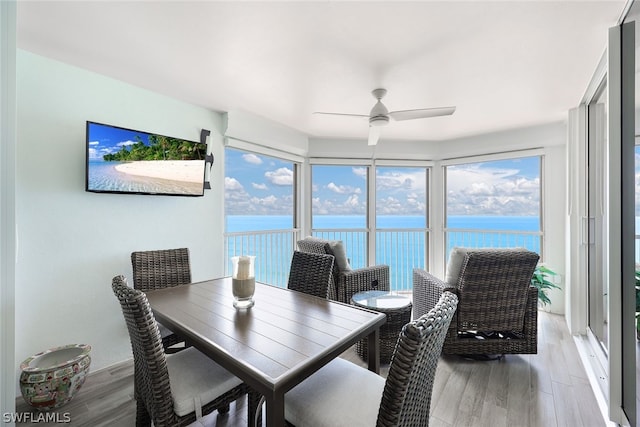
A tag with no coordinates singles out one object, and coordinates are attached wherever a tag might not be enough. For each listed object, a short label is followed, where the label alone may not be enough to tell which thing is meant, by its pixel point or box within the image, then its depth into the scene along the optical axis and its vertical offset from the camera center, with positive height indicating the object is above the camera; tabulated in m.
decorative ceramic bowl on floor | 1.67 -1.05
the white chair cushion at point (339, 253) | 2.71 -0.38
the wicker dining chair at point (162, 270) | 2.14 -0.46
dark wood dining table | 1.00 -0.56
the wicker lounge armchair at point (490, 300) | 2.13 -0.69
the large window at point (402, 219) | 4.66 -0.05
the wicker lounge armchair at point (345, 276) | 2.65 -0.60
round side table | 2.28 -0.89
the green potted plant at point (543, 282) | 3.27 -0.81
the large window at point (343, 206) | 4.53 +0.17
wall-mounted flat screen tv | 2.15 +0.47
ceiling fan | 2.32 +0.90
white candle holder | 1.60 -0.39
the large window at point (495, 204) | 3.91 +0.20
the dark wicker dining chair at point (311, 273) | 1.99 -0.44
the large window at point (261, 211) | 3.48 +0.07
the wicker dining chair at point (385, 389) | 0.85 -0.76
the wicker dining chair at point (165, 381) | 1.15 -0.80
